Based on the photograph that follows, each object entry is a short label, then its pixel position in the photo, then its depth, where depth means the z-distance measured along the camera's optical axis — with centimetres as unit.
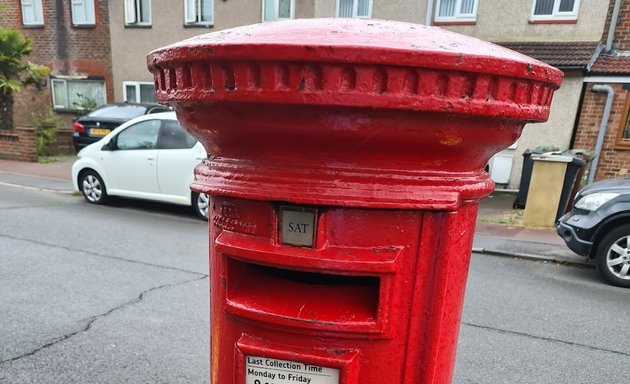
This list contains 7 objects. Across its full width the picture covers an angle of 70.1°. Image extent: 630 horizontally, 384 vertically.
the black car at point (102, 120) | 1056
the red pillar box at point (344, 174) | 78
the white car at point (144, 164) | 662
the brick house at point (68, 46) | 1440
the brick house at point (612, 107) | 870
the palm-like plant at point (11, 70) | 1146
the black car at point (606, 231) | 467
